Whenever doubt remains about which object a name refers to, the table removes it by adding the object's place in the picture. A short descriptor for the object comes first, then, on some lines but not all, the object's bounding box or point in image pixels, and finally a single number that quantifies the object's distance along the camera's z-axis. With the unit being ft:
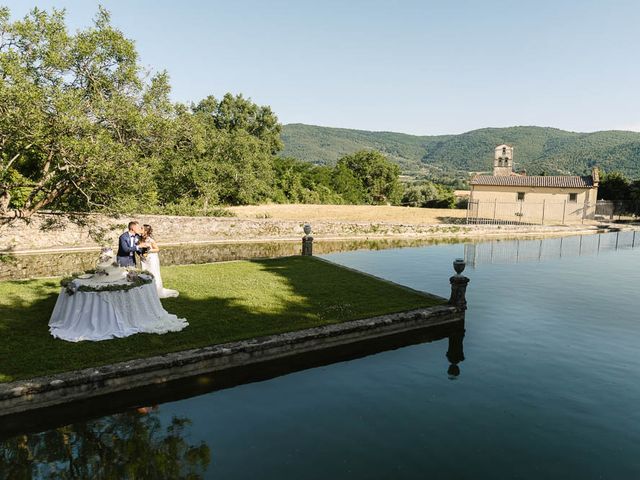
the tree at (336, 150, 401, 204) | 271.69
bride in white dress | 37.88
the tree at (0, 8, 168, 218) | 48.85
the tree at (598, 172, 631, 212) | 193.36
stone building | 152.25
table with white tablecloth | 30.48
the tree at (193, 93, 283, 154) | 233.14
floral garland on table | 30.60
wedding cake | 31.68
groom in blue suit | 36.65
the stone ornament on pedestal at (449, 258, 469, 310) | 40.60
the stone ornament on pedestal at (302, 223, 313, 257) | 69.62
